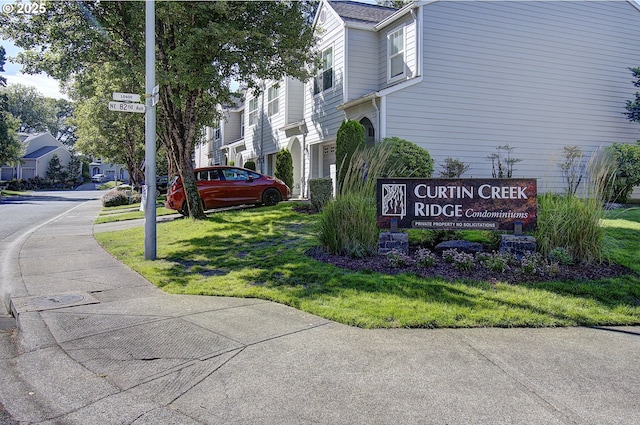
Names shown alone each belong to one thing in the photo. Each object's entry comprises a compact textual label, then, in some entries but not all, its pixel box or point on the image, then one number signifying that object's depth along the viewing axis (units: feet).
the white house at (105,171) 287.07
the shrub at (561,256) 22.13
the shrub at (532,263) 21.12
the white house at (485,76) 48.67
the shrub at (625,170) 48.98
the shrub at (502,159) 49.03
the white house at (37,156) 189.98
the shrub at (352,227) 25.46
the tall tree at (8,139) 119.96
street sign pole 28.07
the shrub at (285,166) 67.21
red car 51.29
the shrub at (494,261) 21.61
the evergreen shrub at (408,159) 41.63
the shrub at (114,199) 77.20
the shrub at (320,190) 40.60
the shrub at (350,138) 45.09
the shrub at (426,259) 22.47
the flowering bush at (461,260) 21.70
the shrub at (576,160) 45.75
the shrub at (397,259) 22.80
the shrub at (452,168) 45.73
